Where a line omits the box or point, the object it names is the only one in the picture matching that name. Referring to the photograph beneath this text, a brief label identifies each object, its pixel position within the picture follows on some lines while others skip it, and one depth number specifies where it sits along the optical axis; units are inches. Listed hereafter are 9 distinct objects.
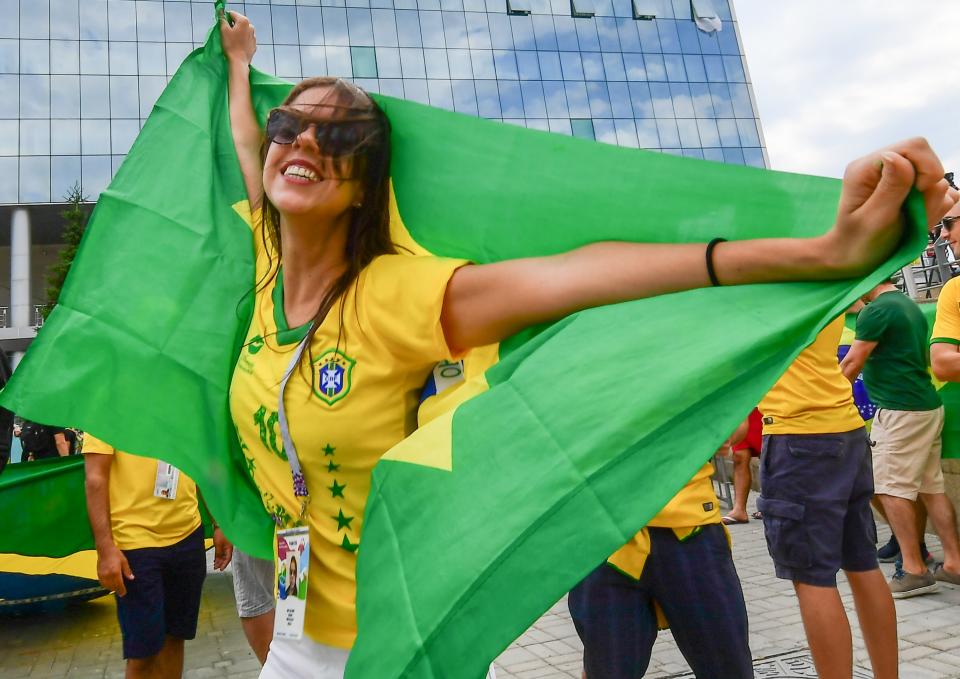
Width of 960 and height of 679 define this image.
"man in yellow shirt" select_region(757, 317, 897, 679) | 127.7
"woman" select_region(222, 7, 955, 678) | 62.1
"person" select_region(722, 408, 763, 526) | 307.9
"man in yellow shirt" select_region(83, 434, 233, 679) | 158.6
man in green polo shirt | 199.0
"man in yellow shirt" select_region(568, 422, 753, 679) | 102.0
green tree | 678.0
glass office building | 1259.8
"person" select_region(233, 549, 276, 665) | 170.6
